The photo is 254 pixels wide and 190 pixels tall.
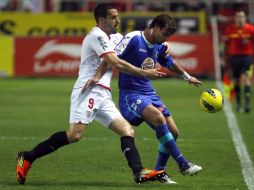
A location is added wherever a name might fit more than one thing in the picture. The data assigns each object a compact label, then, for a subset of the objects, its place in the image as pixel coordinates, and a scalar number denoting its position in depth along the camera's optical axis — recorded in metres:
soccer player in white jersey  18.83
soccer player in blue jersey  19.34
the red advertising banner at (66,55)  59.62
